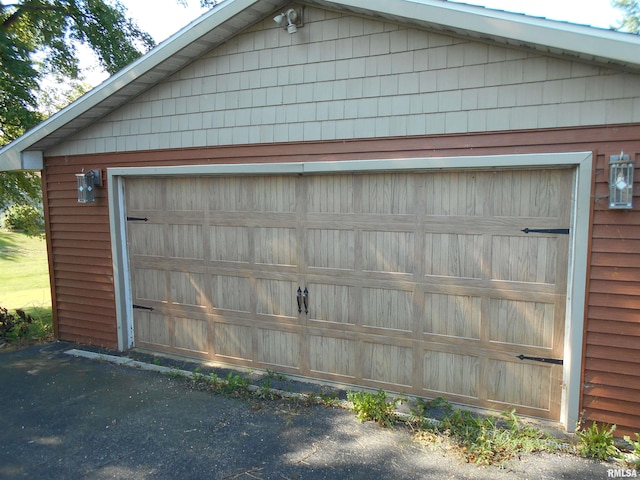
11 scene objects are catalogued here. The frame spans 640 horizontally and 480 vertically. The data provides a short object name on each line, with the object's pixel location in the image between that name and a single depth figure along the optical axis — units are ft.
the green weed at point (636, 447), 11.15
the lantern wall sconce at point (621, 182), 11.33
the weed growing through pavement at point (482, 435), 11.76
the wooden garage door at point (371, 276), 13.24
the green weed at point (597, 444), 11.58
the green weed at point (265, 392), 15.44
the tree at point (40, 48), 28.81
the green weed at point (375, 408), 13.62
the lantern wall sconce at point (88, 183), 19.81
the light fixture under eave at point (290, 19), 15.14
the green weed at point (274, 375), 16.84
